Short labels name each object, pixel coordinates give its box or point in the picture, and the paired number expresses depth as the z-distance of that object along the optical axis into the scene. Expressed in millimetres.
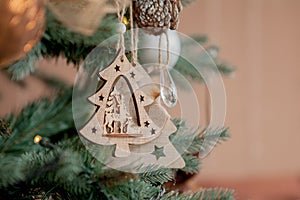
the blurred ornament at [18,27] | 562
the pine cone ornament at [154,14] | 636
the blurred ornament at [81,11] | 656
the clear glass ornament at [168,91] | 633
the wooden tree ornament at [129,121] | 602
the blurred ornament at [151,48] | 653
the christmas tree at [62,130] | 539
